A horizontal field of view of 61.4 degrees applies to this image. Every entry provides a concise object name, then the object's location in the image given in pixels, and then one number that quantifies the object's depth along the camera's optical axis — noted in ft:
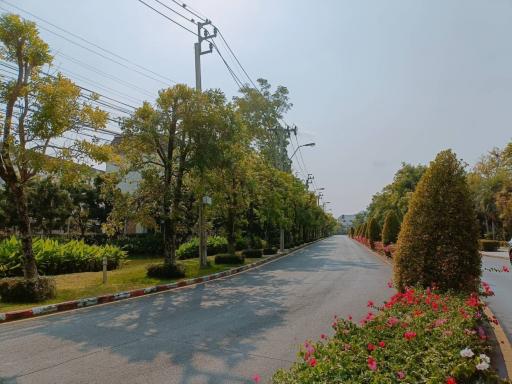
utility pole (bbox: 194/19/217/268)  62.90
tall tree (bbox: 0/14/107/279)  35.24
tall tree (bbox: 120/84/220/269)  51.55
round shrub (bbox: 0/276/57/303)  34.55
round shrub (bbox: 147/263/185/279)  52.16
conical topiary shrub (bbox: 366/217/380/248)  124.77
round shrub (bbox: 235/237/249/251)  114.32
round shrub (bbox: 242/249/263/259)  91.69
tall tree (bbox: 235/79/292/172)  136.69
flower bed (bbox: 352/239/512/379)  17.20
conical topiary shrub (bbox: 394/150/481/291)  24.72
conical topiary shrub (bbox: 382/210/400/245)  84.74
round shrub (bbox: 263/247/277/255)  107.76
